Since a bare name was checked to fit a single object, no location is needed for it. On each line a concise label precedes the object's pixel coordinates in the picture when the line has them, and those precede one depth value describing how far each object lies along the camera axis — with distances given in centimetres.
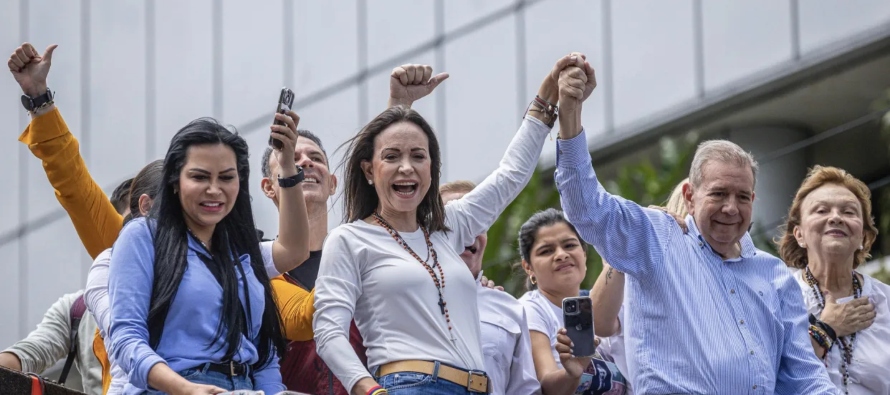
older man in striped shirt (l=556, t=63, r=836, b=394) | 1011
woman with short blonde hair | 1213
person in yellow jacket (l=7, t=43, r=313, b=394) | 1041
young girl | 1130
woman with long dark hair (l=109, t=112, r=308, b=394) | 892
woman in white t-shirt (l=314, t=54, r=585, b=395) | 931
